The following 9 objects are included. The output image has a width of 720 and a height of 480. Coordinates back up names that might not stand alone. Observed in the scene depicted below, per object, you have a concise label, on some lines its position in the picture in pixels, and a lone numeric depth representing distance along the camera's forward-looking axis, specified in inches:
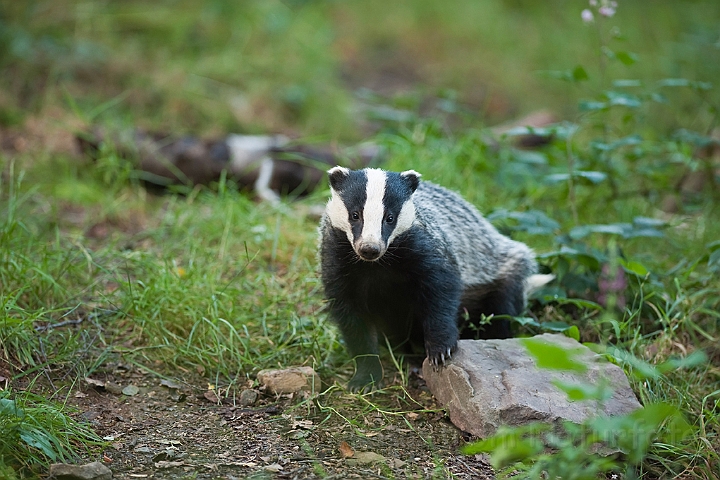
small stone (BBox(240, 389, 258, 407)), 257.8
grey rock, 229.9
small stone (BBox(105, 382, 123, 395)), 256.8
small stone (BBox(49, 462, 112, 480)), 192.5
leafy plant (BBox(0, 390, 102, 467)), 197.5
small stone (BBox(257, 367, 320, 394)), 260.7
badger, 251.6
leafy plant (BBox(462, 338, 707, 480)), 149.9
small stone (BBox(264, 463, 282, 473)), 210.4
